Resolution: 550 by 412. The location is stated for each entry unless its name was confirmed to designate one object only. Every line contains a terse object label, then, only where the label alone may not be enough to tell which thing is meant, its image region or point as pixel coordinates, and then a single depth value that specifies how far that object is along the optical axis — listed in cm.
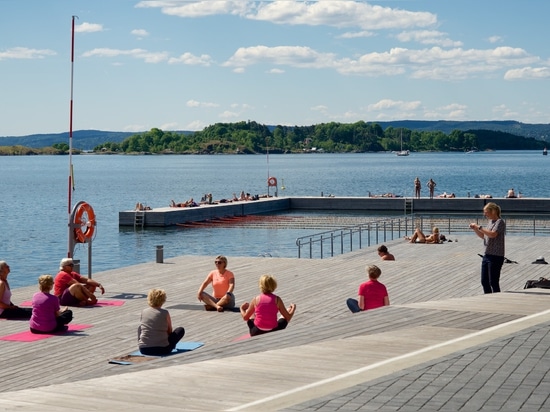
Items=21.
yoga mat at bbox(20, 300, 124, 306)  1783
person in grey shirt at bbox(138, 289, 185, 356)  1211
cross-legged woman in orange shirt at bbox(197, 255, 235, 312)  1641
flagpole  1932
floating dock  5900
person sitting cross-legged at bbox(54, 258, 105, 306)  1714
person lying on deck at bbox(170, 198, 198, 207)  6479
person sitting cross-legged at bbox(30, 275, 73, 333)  1428
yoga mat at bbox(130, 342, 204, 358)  1233
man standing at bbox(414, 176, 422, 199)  6976
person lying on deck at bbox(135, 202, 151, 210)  6032
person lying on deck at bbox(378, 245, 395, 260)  2403
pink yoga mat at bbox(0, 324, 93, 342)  1405
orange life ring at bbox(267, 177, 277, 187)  7899
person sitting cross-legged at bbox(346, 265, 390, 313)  1448
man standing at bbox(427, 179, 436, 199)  7025
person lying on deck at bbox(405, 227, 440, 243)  3409
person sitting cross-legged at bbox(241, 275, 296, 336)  1289
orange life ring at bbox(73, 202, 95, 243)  1983
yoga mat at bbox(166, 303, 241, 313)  1686
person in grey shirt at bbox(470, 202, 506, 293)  1541
